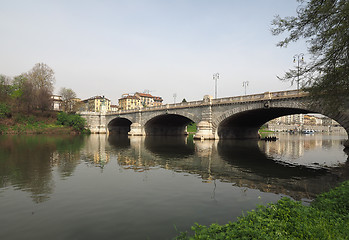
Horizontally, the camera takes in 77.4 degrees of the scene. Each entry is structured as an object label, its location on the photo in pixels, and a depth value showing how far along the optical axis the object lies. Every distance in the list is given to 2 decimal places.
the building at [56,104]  92.06
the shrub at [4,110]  57.83
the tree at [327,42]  9.84
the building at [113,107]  165.10
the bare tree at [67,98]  79.00
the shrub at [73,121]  65.94
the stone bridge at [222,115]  32.06
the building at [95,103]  143.88
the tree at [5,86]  66.32
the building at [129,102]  146.25
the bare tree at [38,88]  62.62
